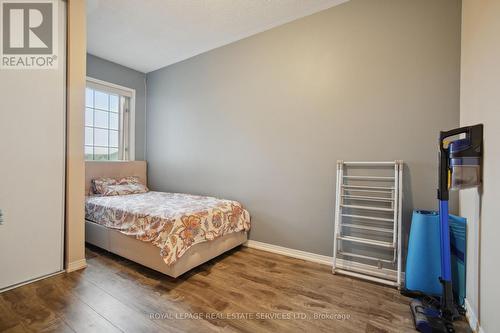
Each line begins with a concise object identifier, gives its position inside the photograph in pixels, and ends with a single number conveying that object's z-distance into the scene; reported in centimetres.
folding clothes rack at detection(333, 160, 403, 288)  213
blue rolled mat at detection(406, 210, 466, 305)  174
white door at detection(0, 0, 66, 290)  192
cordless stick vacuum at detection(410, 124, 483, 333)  148
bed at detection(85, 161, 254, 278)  212
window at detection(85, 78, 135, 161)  379
